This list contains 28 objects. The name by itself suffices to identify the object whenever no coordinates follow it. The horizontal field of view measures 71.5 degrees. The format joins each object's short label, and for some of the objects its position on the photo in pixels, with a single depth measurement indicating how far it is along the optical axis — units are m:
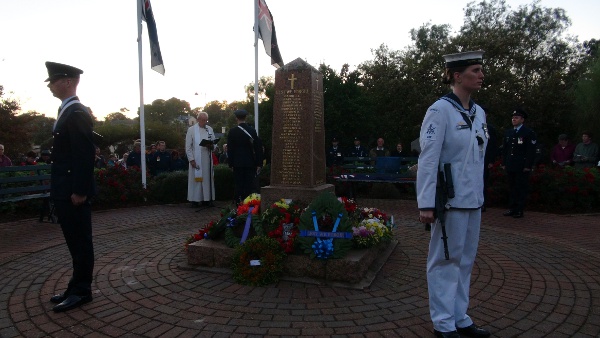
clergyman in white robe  10.18
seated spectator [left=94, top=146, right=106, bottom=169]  15.37
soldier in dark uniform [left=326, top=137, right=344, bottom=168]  15.05
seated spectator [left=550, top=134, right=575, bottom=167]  12.24
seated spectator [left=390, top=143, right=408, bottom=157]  16.14
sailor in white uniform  3.13
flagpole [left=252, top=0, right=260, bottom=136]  12.29
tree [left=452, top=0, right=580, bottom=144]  20.30
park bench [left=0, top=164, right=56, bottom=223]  8.18
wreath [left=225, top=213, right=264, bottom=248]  5.23
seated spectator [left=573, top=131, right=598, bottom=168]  11.84
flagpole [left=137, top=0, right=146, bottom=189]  11.49
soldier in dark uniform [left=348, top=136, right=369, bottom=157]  15.93
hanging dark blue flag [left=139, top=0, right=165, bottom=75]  11.76
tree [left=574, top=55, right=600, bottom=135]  17.52
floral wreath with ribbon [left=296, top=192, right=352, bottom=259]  4.61
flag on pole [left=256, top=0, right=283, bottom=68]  12.52
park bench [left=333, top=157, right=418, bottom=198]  10.57
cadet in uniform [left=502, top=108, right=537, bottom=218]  8.70
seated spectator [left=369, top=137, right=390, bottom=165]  15.70
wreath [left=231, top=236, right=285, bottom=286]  4.59
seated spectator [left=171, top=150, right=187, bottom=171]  14.54
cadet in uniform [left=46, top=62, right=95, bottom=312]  3.84
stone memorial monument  5.86
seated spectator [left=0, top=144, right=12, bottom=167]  10.51
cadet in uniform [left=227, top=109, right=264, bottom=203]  8.80
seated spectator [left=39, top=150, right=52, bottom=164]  13.49
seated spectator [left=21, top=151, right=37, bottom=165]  11.73
